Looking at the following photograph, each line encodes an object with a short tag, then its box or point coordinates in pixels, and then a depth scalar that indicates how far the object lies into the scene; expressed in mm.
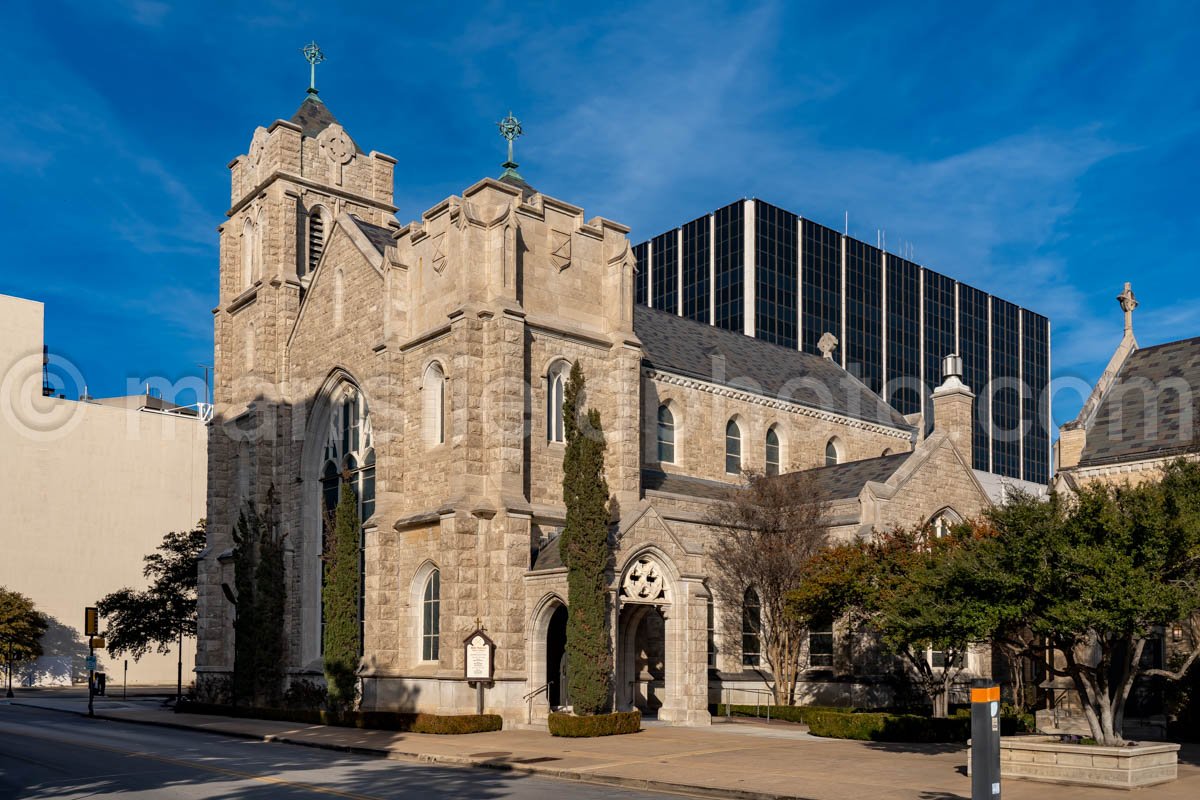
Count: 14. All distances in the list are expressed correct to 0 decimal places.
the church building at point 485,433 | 31078
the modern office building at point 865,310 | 117938
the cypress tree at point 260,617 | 40969
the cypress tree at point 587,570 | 28375
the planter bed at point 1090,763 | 17844
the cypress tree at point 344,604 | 35656
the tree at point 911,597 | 19875
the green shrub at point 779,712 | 31797
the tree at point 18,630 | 69750
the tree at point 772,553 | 35000
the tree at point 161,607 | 54531
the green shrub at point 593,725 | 27219
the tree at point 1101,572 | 18250
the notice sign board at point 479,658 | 29578
